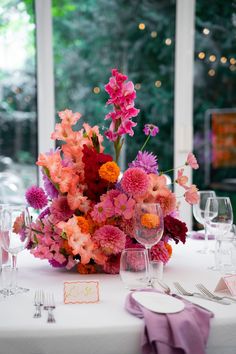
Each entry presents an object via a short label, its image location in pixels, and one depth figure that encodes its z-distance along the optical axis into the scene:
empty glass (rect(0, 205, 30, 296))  1.57
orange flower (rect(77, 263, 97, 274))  1.79
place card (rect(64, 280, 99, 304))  1.46
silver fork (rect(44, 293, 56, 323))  1.32
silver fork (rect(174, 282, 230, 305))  1.46
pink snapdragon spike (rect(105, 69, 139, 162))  1.79
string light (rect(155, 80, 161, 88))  4.55
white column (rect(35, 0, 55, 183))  4.32
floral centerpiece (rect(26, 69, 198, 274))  1.72
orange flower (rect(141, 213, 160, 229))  1.61
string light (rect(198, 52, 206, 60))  4.57
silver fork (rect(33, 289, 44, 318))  1.36
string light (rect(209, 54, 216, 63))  4.60
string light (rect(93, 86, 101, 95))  4.46
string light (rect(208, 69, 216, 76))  4.61
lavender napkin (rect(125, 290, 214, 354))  1.25
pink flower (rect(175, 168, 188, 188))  1.84
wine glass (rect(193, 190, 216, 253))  2.09
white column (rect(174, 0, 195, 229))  4.43
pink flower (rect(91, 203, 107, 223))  1.73
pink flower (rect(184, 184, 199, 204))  1.85
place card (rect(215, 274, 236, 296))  1.54
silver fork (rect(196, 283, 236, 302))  1.50
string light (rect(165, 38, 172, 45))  4.52
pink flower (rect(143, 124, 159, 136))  1.86
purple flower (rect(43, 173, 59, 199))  1.84
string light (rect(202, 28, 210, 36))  4.54
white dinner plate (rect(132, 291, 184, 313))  1.34
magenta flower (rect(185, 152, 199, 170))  1.85
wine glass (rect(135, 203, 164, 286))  1.61
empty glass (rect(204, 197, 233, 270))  1.95
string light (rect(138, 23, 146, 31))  4.49
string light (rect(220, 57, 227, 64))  4.61
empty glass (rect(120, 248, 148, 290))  1.48
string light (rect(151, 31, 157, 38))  4.51
